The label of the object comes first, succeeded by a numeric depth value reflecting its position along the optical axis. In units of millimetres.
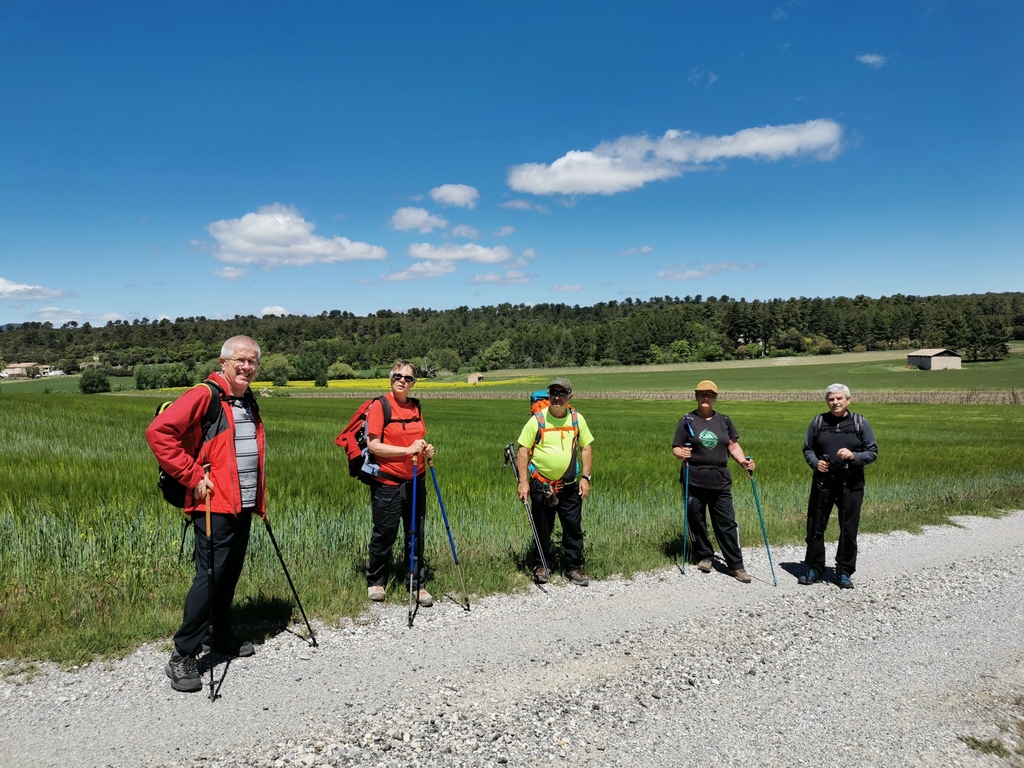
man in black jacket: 6977
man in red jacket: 4211
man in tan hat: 7309
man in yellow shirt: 6730
